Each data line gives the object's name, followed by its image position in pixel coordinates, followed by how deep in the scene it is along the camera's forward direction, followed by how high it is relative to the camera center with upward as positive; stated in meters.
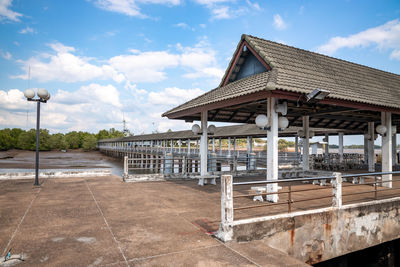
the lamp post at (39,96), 9.06 +1.57
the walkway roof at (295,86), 6.68 +1.69
